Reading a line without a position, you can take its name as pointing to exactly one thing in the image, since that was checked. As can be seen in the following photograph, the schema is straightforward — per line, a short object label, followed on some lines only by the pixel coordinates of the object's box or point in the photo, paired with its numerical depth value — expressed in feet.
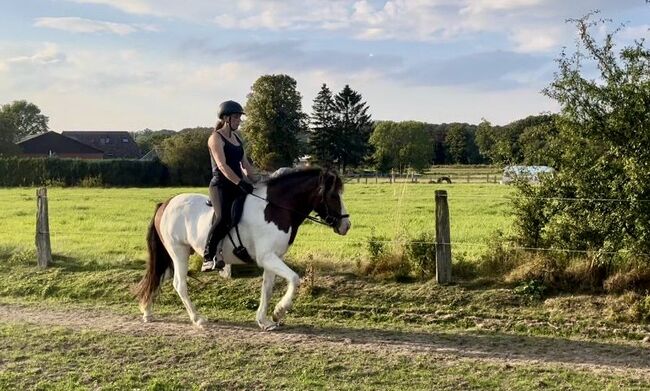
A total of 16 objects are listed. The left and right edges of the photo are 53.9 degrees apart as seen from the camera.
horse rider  25.62
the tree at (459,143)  235.97
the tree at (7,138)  241.96
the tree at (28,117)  381.68
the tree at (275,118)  209.97
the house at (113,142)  346.74
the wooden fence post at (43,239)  38.73
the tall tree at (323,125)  262.96
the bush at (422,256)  31.81
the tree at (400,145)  285.02
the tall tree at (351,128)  275.80
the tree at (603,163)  26.84
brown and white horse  25.55
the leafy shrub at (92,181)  169.48
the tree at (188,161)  188.44
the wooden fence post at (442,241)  30.78
